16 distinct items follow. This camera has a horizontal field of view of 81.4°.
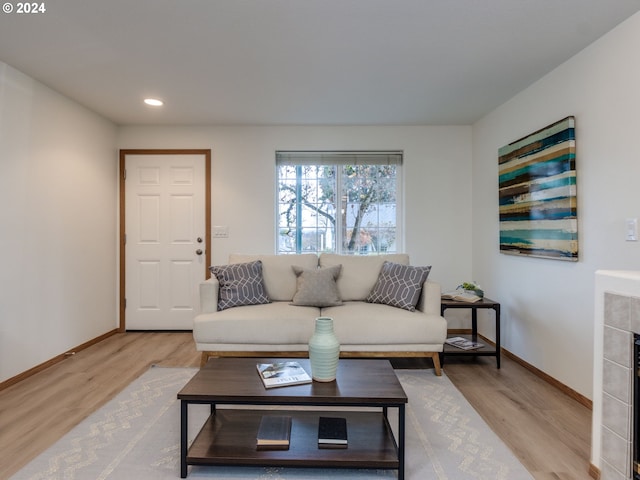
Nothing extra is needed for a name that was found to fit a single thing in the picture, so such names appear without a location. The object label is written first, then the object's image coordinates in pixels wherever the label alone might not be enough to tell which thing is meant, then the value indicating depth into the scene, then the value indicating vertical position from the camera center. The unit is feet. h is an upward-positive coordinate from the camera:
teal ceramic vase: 5.67 -1.82
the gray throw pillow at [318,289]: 10.11 -1.53
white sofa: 9.14 -2.41
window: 13.60 +1.09
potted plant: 10.63 -1.58
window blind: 13.47 +2.76
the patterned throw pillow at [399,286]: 9.79 -1.42
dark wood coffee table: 5.12 -3.08
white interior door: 13.42 -0.16
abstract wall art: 8.11 +0.99
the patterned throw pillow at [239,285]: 10.09 -1.43
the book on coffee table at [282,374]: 5.63 -2.24
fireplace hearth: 4.68 -1.90
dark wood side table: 9.86 -2.53
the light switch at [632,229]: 6.63 +0.10
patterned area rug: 5.42 -3.48
